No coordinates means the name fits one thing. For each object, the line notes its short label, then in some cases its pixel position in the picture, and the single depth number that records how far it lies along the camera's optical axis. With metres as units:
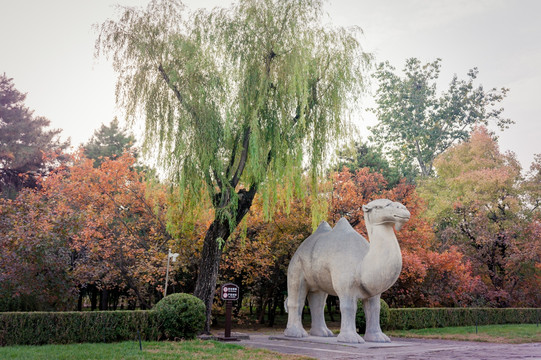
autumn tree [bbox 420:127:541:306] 23.66
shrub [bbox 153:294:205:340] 11.20
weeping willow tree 11.52
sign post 11.76
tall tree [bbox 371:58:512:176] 36.72
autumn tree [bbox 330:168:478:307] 20.19
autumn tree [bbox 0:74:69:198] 26.52
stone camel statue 10.15
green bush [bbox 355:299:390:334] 13.92
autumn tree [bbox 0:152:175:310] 13.10
